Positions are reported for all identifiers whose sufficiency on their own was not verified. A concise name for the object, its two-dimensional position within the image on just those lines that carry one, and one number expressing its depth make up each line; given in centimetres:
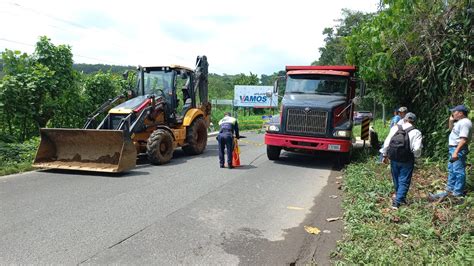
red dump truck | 1047
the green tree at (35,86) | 1136
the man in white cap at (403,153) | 608
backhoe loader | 897
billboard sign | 3444
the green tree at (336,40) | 4619
